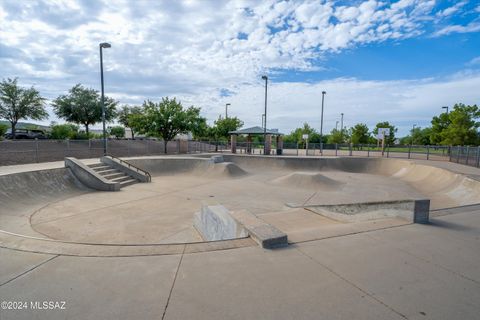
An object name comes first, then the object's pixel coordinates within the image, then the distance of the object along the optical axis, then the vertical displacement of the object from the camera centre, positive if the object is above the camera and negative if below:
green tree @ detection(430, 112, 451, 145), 36.26 +3.29
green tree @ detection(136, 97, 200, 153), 25.06 +1.94
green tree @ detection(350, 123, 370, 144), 48.44 +2.09
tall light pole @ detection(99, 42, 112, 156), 15.93 +5.45
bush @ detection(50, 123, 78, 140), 33.41 +0.29
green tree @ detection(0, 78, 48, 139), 31.70 +4.17
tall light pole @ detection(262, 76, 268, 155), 27.14 +0.96
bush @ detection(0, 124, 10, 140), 27.18 +0.50
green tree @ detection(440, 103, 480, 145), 29.86 +2.67
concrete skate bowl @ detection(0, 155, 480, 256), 5.03 -2.65
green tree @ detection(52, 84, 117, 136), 36.47 +4.41
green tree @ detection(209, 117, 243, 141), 39.72 +2.15
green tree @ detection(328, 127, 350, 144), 54.91 +1.72
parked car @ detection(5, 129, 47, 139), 33.41 +0.00
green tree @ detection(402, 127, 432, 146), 60.42 +2.44
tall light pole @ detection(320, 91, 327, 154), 33.16 +2.92
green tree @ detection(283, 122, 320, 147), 61.36 +2.13
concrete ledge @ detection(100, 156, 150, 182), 15.40 -2.03
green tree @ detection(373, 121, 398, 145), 48.09 +3.15
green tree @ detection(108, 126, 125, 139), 83.88 +1.95
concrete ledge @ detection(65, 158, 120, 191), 12.81 -2.24
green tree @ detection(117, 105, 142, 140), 60.99 +6.39
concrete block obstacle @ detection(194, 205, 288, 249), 4.04 -1.75
